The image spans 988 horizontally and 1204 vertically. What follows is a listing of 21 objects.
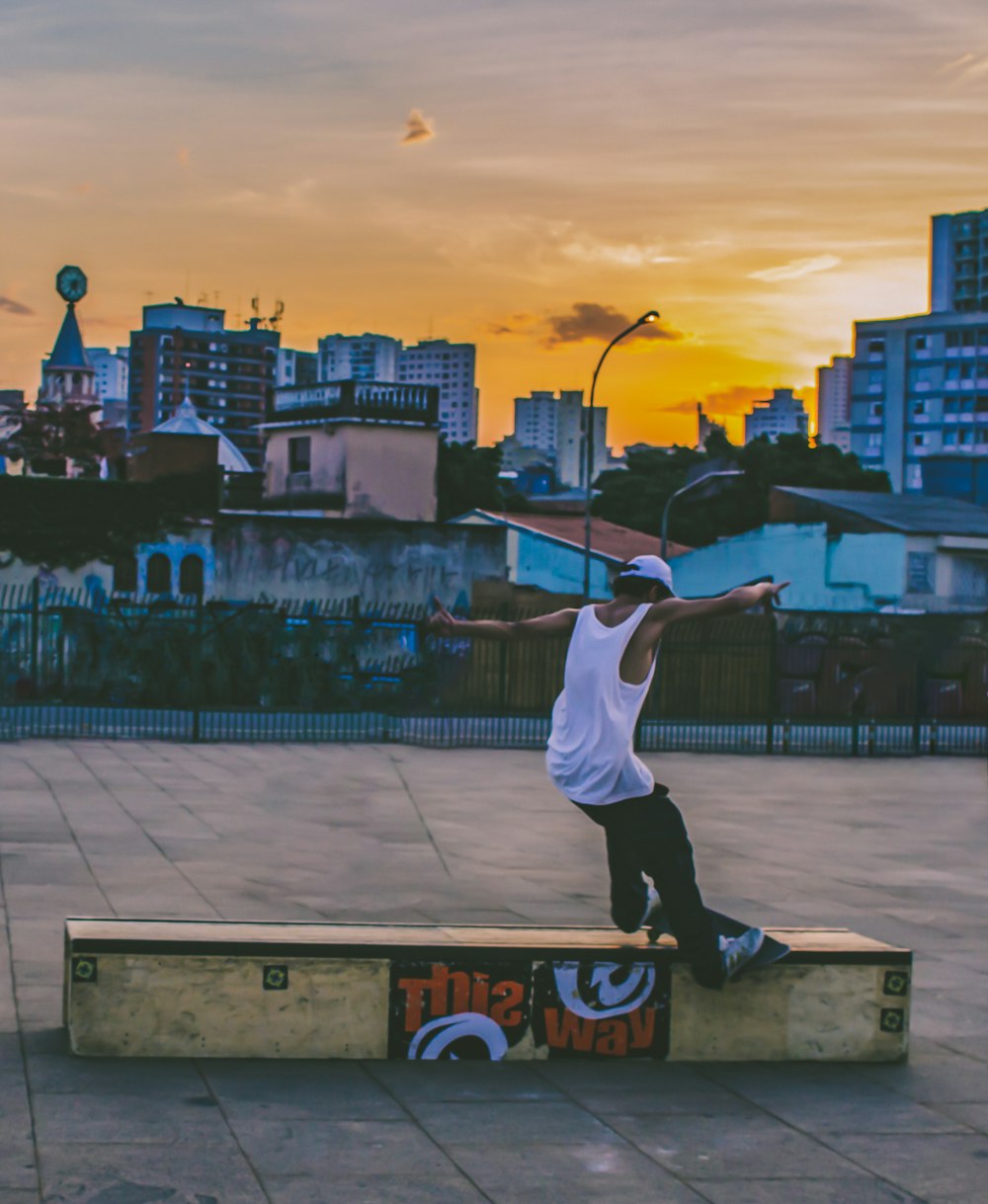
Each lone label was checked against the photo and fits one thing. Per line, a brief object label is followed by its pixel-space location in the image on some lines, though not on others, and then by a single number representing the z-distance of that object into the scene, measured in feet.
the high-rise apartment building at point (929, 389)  500.33
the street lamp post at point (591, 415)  123.03
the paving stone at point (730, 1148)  17.39
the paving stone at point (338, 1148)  16.92
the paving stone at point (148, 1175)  15.79
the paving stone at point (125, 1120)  17.49
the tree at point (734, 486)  214.28
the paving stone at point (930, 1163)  17.02
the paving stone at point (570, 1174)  16.39
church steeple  433.07
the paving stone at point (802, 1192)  16.52
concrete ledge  20.45
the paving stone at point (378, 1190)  15.99
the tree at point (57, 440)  279.90
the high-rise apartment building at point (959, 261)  572.51
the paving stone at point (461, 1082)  19.83
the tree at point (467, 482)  234.58
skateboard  21.11
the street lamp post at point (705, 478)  128.79
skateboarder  20.98
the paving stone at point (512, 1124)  18.17
